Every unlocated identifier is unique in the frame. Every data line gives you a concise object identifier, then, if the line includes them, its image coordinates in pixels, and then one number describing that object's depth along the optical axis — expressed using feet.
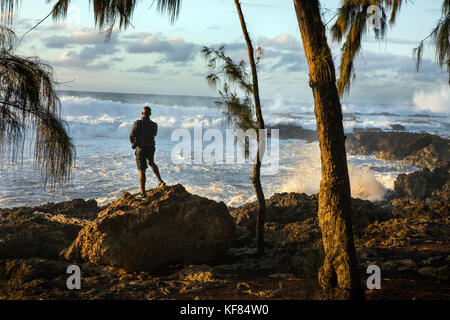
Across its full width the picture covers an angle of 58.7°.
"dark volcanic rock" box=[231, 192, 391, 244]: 26.94
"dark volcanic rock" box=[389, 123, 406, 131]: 137.41
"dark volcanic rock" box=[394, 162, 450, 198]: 45.29
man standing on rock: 26.71
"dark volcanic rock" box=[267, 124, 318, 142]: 111.75
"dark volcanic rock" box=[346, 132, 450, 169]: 68.80
